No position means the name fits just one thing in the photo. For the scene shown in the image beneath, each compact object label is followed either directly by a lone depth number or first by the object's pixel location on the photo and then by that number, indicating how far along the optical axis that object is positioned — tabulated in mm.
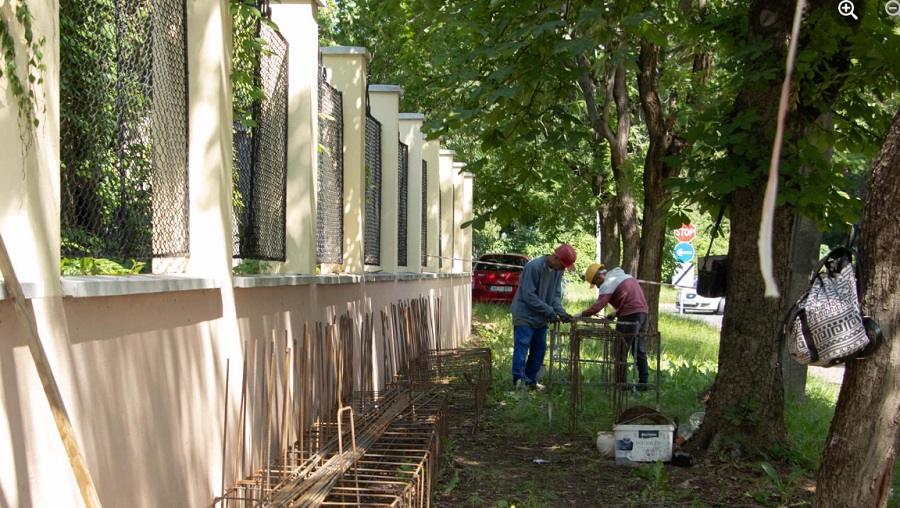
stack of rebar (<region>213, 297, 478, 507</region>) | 5379
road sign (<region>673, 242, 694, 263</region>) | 21844
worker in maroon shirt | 12094
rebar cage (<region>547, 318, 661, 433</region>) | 9586
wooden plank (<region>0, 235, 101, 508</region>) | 2971
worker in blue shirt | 12258
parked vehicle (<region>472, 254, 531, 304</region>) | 28328
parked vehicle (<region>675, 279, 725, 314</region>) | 36125
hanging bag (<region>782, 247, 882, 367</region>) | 4758
